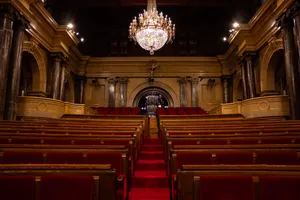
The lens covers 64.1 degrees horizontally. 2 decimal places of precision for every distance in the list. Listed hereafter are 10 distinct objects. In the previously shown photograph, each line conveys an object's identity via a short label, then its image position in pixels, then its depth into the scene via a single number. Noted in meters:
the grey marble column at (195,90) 15.34
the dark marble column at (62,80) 11.74
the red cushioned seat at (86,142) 3.23
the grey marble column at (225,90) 15.16
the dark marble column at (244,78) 11.83
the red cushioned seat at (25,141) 3.24
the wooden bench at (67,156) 2.35
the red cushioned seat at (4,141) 3.18
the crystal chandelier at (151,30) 7.98
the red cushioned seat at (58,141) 3.25
